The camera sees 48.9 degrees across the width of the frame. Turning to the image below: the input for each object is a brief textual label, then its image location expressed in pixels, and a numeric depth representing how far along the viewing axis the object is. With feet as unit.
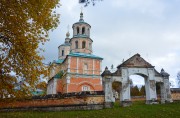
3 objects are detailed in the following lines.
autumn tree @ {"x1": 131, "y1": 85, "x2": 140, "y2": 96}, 146.04
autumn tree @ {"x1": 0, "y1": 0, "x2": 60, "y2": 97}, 27.84
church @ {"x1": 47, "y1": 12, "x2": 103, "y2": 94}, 105.40
